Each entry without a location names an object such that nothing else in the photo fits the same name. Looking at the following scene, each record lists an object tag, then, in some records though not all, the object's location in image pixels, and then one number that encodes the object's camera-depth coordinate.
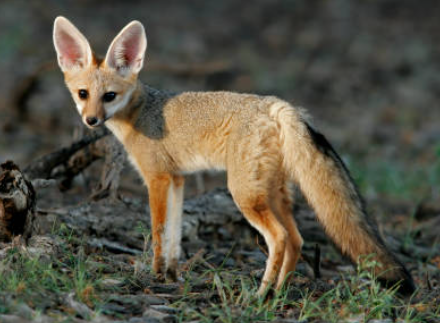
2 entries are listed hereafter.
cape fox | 9.58
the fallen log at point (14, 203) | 9.66
